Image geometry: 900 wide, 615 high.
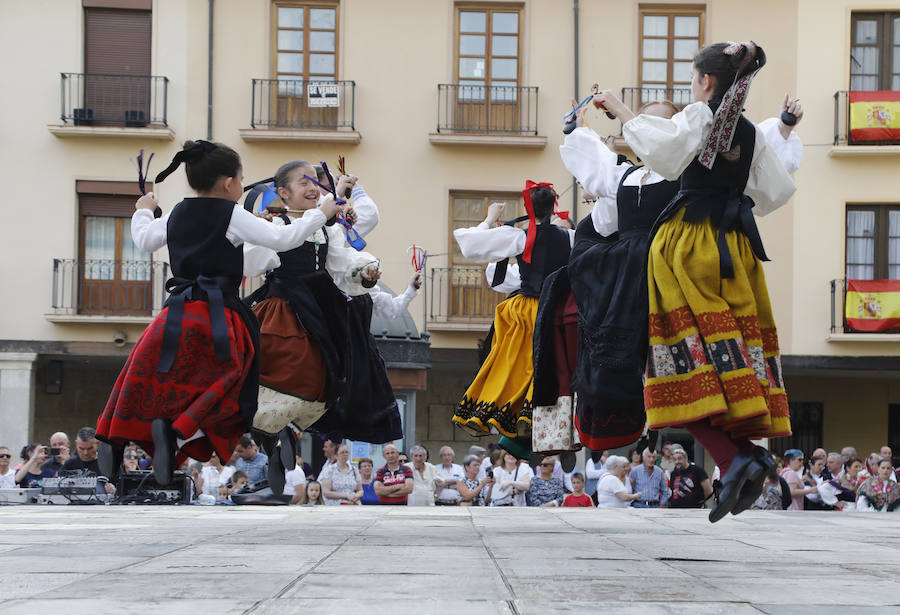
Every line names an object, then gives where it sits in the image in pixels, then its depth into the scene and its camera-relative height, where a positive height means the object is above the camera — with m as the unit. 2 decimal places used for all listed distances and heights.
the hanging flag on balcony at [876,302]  16.25 -0.09
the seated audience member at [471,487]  10.60 -1.73
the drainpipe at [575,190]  16.40 +1.32
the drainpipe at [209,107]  16.62 +2.34
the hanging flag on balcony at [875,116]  16.30 +2.35
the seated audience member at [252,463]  10.80 -1.58
